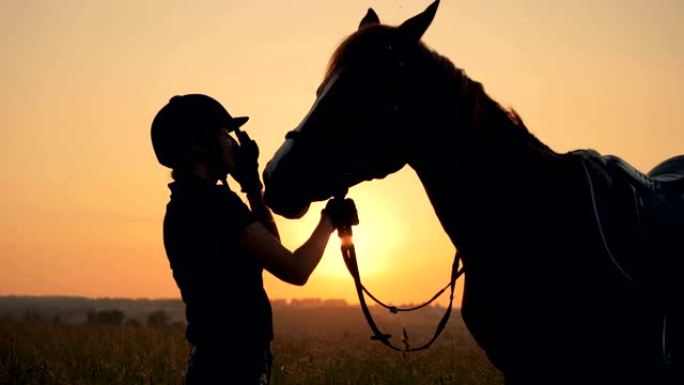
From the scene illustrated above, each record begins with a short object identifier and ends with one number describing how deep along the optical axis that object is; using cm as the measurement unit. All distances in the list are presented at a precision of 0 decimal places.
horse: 331
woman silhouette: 357
